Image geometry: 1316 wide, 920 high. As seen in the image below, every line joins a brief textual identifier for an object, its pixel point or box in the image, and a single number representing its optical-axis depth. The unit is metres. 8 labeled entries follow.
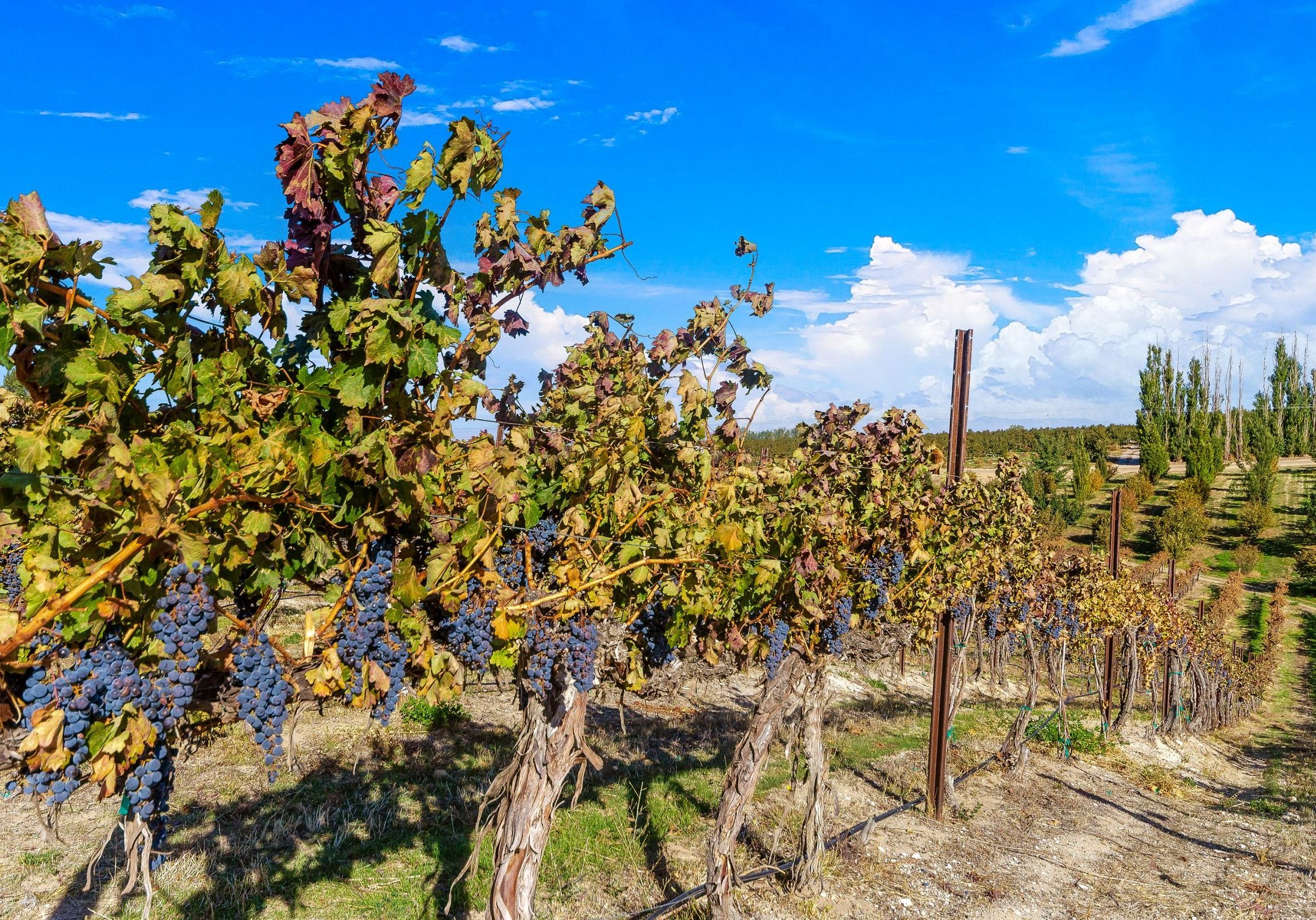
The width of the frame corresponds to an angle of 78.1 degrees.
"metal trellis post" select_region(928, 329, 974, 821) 7.18
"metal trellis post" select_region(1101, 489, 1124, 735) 11.73
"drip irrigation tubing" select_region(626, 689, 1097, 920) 4.96
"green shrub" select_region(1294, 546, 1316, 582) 26.16
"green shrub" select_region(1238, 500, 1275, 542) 31.06
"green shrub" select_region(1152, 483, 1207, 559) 28.67
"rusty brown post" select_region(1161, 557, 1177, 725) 12.62
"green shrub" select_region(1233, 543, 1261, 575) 27.80
